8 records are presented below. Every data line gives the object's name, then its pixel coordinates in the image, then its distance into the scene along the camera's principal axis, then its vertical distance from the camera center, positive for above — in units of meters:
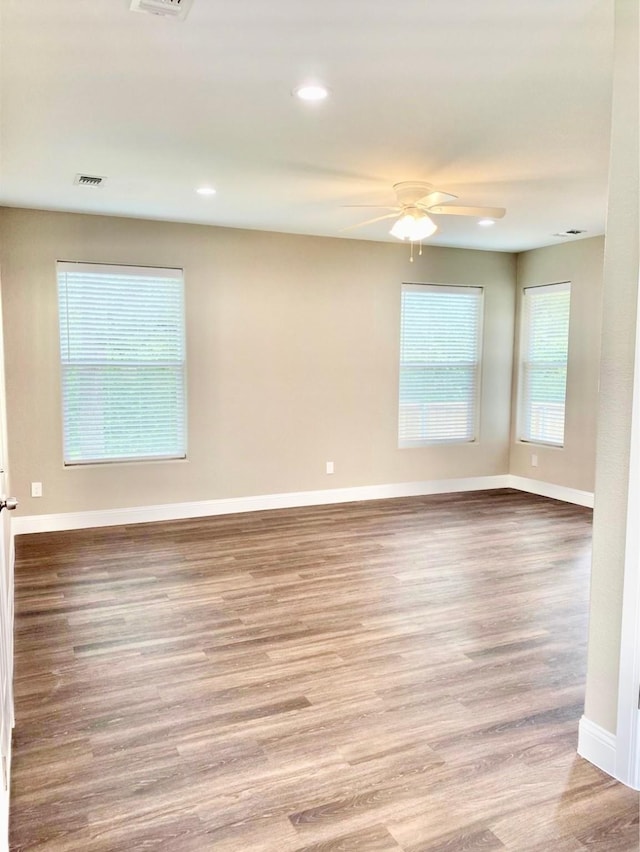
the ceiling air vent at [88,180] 4.01 +1.18
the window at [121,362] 5.21 -0.02
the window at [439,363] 6.66 -0.03
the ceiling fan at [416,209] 4.06 +1.01
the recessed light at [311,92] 2.68 +1.18
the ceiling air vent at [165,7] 2.04 +1.18
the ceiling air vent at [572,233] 5.76 +1.22
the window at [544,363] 6.57 -0.03
